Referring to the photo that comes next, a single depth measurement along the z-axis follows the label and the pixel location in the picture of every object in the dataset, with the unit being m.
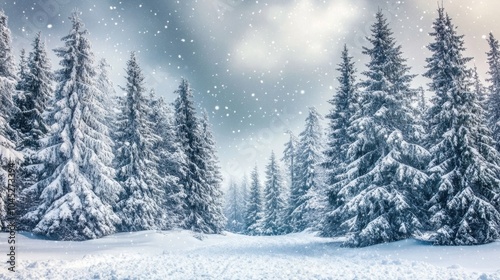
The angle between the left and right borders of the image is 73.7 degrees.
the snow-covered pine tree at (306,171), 41.75
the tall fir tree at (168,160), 31.69
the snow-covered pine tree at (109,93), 26.76
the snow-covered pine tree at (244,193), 82.88
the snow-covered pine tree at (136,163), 27.03
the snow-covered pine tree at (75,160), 20.53
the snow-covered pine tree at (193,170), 32.31
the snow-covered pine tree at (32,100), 25.15
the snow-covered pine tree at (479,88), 31.74
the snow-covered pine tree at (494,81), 25.09
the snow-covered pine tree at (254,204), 59.53
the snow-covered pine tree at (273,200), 51.69
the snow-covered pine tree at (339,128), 25.70
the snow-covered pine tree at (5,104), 16.27
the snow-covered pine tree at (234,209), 84.44
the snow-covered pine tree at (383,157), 18.78
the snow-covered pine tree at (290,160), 47.16
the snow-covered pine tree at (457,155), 16.44
